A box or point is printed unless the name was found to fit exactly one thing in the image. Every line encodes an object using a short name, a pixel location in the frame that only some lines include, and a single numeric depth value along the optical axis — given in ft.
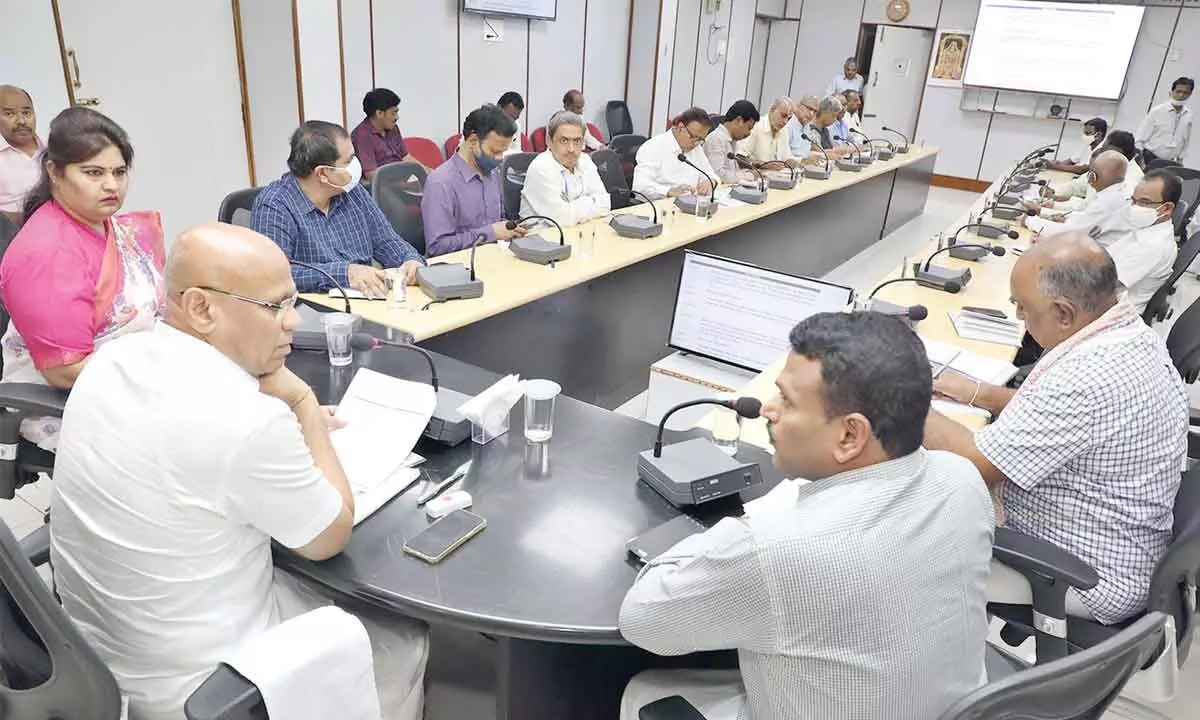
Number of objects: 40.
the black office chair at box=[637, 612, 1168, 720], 2.89
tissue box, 5.21
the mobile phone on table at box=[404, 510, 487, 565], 4.08
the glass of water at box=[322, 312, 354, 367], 6.30
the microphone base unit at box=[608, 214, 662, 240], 11.28
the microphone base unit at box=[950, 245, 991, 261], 11.79
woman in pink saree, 5.81
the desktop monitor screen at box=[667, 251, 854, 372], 7.49
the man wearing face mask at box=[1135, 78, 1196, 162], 25.08
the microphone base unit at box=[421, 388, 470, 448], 5.09
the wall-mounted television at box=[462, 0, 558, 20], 19.24
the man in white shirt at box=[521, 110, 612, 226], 12.05
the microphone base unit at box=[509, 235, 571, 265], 9.66
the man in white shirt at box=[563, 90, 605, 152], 21.44
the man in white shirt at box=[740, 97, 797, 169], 20.02
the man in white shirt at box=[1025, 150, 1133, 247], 12.44
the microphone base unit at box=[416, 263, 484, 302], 8.08
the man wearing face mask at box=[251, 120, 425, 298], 8.21
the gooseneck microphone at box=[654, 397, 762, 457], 4.60
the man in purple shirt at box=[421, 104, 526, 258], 10.89
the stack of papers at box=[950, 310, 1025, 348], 8.46
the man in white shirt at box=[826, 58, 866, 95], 29.84
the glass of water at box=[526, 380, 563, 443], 5.24
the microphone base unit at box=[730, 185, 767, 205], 14.28
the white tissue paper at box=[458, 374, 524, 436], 5.09
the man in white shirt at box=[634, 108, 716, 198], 15.81
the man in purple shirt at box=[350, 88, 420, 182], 15.93
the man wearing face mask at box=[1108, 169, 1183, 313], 10.77
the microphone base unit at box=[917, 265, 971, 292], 10.13
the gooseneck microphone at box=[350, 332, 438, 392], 5.94
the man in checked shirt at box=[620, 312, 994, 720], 3.02
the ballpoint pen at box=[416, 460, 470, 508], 4.58
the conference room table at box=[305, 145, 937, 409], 8.12
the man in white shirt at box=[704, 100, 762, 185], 17.17
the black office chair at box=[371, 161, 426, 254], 10.97
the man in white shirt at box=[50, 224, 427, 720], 3.55
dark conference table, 3.77
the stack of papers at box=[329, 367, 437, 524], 4.56
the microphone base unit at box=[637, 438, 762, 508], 4.58
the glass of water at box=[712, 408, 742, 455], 5.36
